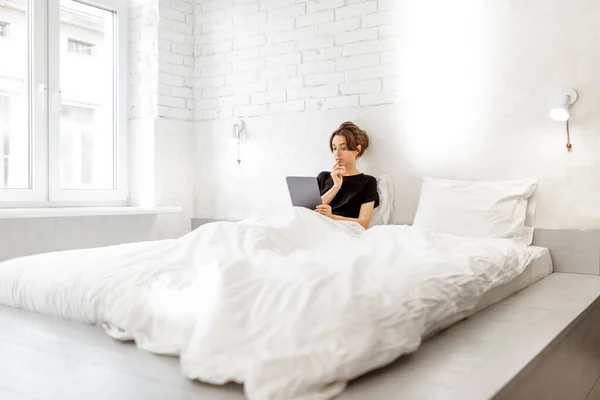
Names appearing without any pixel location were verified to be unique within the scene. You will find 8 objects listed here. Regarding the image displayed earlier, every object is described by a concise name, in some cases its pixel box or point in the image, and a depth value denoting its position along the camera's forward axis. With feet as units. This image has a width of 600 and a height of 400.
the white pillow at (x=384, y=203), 11.39
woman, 10.96
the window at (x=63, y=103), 12.07
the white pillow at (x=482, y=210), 9.69
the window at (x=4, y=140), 11.84
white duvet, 4.01
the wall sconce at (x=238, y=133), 13.89
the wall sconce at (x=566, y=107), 9.68
